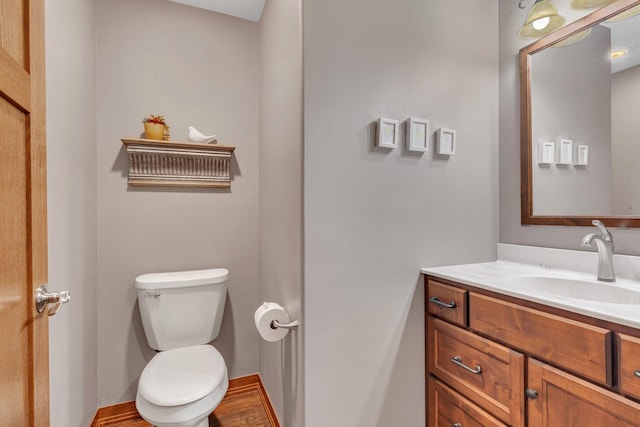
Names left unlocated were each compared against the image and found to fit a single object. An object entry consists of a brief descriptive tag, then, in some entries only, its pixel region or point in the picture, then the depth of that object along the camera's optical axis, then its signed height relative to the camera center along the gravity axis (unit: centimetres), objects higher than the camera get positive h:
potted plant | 173 +50
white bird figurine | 183 +47
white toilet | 124 -75
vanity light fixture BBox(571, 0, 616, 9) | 125 +89
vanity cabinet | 79 -50
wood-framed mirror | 121 +40
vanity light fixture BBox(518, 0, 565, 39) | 140 +91
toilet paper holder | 126 -49
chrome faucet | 115 -16
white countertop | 83 -27
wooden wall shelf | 175 +31
